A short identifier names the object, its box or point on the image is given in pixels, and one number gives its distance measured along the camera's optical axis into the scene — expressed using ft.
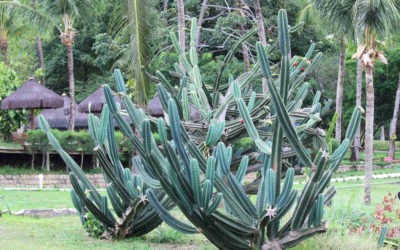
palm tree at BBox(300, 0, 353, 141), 63.82
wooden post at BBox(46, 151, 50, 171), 79.36
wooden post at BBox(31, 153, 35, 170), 79.61
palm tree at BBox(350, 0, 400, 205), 58.34
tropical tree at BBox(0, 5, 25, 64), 90.84
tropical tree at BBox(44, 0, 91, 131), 87.51
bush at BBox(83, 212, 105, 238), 34.09
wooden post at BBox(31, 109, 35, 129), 90.53
